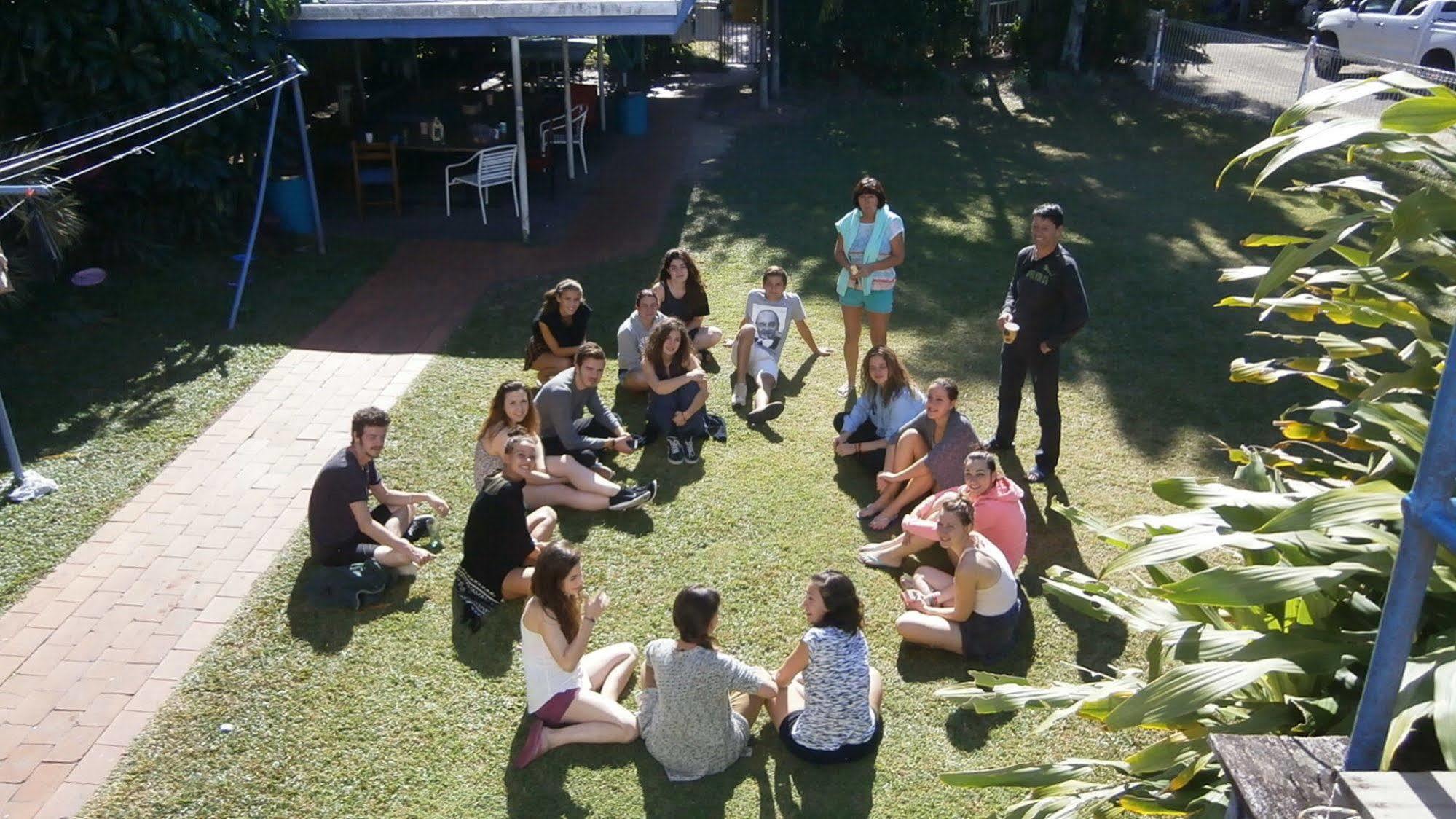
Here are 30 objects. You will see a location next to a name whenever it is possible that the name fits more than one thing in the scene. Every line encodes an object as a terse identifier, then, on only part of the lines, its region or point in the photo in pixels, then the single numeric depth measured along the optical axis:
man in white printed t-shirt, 8.73
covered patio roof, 10.85
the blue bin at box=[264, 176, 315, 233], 12.11
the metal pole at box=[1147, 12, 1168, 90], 20.25
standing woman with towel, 8.16
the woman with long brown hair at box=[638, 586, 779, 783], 4.63
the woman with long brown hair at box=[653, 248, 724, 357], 8.91
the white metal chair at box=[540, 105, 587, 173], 15.14
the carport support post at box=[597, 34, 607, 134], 17.91
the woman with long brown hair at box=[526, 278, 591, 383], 8.48
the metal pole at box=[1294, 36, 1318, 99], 16.89
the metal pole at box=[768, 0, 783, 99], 19.77
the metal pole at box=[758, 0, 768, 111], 19.45
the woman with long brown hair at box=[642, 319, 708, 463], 7.83
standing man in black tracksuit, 6.94
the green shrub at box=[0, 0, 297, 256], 9.85
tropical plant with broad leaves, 2.06
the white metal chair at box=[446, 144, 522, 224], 12.97
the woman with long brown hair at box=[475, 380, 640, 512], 6.60
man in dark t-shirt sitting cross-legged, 6.01
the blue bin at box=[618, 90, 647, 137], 18.09
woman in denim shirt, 7.43
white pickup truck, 18.92
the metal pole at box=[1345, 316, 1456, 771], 1.56
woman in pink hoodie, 5.96
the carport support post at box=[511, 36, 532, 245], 11.38
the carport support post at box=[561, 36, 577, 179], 14.69
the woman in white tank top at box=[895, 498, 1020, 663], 5.48
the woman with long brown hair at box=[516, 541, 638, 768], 4.89
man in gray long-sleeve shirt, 7.40
